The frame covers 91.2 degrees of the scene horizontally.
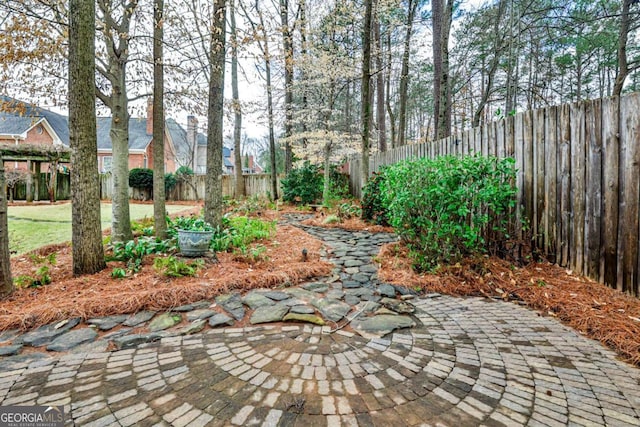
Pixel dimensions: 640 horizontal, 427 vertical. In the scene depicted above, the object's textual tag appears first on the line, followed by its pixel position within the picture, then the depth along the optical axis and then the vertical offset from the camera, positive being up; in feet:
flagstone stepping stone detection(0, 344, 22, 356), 6.47 -3.02
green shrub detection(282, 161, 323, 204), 35.45 +2.35
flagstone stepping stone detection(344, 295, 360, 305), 9.21 -2.86
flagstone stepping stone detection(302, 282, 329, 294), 10.26 -2.78
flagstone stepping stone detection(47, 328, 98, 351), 6.73 -3.00
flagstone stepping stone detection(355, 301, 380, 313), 8.61 -2.89
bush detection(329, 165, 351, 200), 37.35 +2.56
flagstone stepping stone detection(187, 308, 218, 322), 8.13 -2.90
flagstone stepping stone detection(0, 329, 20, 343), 7.13 -2.99
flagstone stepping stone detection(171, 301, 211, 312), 8.68 -2.86
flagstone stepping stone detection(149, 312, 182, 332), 7.63 -2.94
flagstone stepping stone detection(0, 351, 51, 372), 5.96 -3.05
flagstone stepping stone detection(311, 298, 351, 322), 8.21 -2.88
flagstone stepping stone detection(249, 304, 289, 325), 8.02 -2.91
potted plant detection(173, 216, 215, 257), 12.90 -1.47
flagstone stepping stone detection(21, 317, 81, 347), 6.98 -2.97
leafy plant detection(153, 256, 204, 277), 10.98 -2.24
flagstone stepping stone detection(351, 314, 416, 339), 7.31 -2.96
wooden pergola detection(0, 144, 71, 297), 35.58 +6.21
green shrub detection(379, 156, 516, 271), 10.96 -0.04
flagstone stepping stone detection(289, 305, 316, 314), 8.39 -2.86
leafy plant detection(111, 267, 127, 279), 10.84 -2.36
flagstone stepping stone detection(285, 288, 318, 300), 9.60 -2.81
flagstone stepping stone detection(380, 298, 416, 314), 8.56 -2.88
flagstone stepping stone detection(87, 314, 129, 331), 7.69 -2.93
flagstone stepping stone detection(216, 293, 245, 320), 8.41 -2.86
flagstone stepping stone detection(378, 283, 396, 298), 9.78 -2.78
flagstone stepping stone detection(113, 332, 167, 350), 6.71 -2.96
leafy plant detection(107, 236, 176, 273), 12.41 -1.92
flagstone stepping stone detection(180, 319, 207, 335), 7.36 -2.95
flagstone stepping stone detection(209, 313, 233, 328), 7.79 -2.93
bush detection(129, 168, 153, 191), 46.65 +4.14
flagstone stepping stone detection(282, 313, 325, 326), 7.86 -2.91
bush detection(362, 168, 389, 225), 22.27 +0.09
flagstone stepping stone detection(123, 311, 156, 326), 7.89 -2.92
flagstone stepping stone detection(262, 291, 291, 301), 9.52 -2.81
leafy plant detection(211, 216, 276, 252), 14.96 -1.52
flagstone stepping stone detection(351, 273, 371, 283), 11.18 -2.68
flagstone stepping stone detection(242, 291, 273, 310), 9.00 -2.83
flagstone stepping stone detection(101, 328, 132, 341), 7.15 -2.99
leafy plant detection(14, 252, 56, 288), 10.33 -2.45
